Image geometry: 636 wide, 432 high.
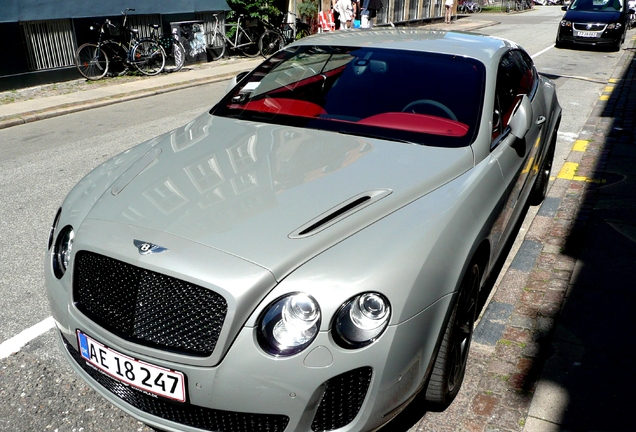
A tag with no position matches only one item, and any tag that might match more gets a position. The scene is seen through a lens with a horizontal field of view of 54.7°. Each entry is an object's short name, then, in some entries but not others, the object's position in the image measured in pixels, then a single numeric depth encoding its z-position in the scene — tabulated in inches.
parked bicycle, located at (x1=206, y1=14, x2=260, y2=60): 657.6
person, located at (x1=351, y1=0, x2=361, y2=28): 733.3
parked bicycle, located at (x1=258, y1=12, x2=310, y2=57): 684.7
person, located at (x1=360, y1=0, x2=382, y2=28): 699.4
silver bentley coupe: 85.6
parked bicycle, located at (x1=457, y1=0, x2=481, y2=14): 1657.5
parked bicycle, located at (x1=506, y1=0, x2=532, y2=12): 1822.3
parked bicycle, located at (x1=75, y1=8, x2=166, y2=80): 506.3
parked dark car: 724.7
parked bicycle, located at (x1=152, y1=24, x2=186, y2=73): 563.2
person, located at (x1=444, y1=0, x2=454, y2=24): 1266.0
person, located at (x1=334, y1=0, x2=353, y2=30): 729.6
